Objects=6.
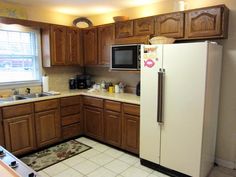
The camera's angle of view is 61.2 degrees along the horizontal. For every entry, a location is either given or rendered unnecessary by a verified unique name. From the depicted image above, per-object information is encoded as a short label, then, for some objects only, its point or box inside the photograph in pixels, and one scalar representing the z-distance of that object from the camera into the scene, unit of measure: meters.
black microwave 3.14
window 3.41
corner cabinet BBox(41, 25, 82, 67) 3.69
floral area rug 2.94
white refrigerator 2.28
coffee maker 4.35
